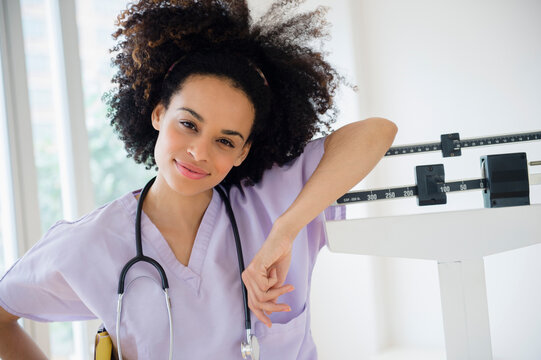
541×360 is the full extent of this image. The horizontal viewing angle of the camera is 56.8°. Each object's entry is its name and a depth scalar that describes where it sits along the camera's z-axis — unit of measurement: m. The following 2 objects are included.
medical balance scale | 0.85
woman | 1.00
